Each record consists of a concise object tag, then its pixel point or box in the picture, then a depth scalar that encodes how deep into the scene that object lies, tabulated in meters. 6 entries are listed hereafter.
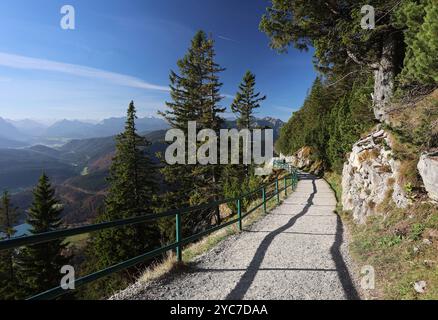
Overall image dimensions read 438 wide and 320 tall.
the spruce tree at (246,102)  34.12
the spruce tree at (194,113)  25.50
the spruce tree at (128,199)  24.41
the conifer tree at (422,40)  5.21
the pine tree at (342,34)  10.90
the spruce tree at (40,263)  22.19
